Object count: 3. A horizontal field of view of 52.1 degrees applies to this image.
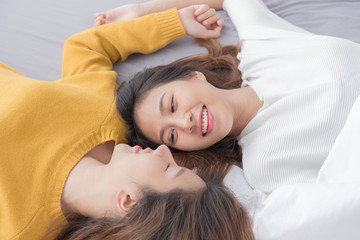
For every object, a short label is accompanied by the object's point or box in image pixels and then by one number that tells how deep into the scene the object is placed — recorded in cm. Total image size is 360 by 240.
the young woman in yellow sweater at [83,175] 90
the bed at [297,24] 86
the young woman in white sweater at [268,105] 111
